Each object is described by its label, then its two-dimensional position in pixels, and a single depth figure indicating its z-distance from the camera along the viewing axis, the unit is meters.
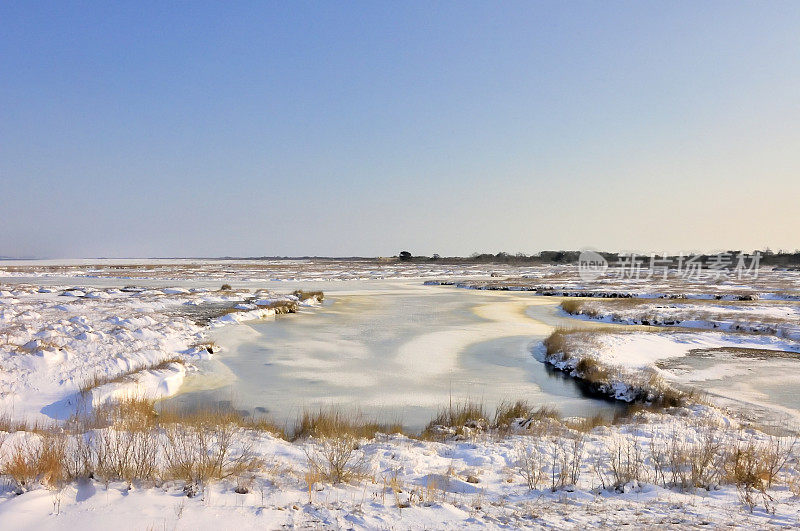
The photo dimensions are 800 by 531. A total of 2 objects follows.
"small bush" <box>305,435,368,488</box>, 6.04
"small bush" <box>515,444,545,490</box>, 6.26
